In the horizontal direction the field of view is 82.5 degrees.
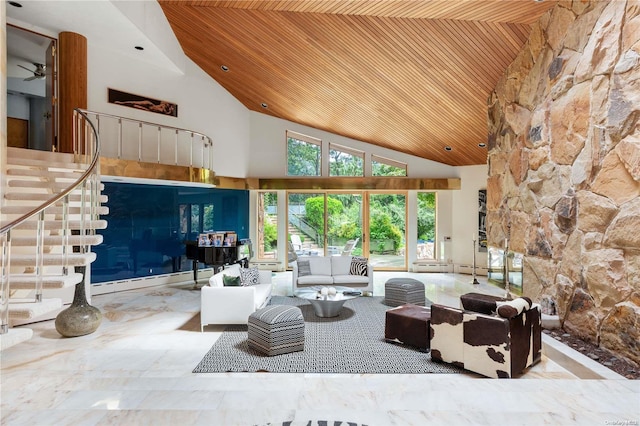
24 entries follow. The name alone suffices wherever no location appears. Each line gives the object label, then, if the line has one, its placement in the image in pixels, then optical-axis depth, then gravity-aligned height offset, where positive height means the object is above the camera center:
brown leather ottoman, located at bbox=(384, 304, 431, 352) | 4.55 -1.44
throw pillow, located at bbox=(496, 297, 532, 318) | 3.72 -0.98
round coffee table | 5.75 -1.40
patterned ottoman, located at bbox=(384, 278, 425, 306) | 6.55 -1.43
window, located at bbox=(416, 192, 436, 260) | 10.61 -0.35
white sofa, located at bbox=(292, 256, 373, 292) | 7.57 -1.29
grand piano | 7.71 -0.84
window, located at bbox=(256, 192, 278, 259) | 11.07 -0.31
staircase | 3.47 -0.11
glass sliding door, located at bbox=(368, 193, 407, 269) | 10.72 -0.49
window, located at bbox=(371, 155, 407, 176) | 10.59 +1.38
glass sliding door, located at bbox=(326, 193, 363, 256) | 10.87 -0.22
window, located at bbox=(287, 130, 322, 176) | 10.92 +1.79
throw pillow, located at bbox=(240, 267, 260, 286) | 6.48 -1.10
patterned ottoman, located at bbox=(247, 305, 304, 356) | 4.36 -1.41
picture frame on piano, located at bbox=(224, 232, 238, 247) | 8.21 -0.54
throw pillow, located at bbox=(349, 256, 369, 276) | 7.72 -1.10
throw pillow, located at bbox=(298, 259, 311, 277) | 7.73 -1.13
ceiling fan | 7.58 +3.05
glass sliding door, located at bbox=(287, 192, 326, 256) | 11.00 -0.22
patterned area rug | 4.05 -1.70
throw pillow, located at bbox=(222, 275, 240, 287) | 5.93 -1.07
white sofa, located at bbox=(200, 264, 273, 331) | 5.30 -1.30
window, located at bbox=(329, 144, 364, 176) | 10.74 +1.58
